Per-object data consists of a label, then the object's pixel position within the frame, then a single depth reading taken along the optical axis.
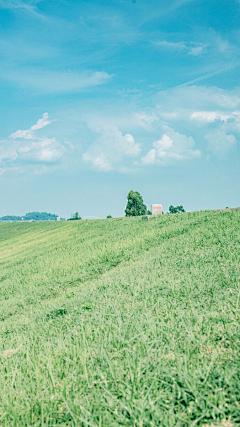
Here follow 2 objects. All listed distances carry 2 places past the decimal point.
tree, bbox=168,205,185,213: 70.44
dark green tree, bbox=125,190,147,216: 59.91
